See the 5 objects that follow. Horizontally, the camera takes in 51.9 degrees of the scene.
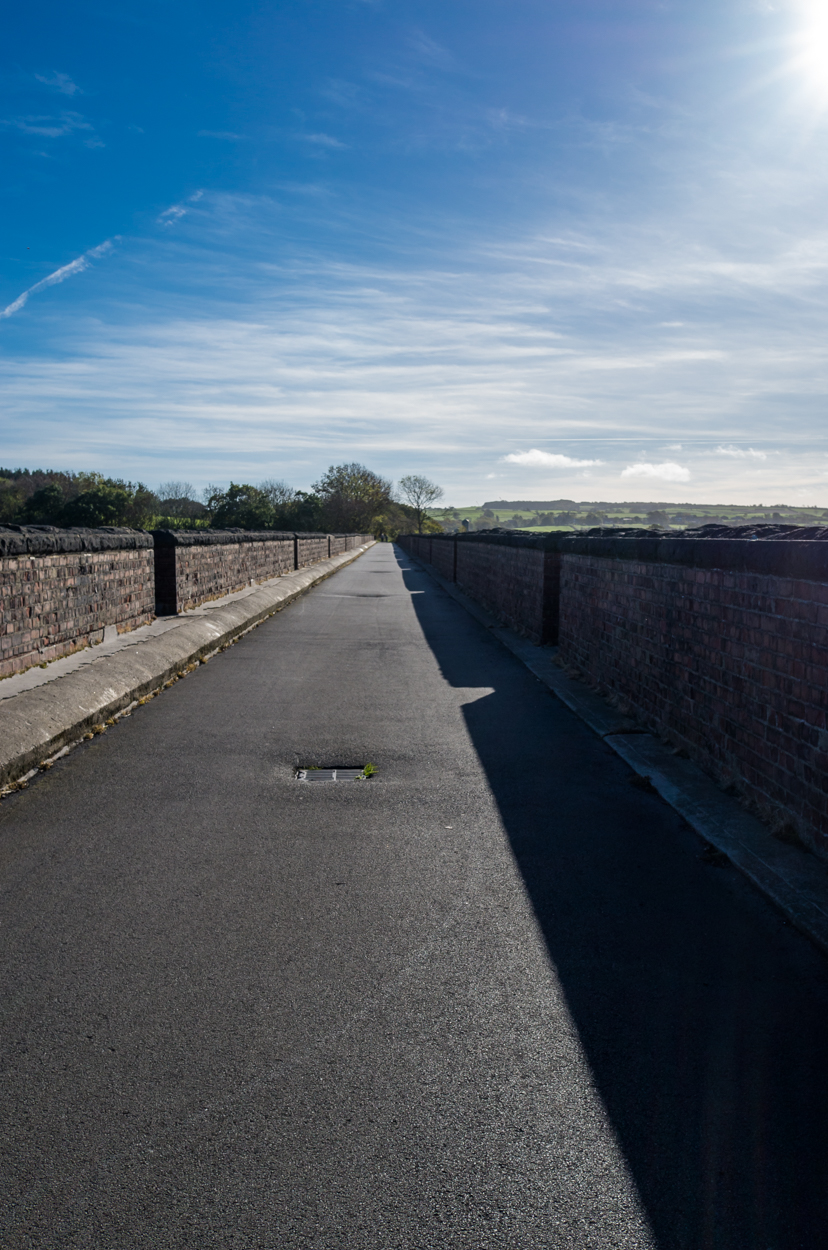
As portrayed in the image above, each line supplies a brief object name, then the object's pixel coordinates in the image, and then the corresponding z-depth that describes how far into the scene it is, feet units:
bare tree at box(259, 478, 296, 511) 380.50
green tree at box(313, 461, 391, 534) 367.66
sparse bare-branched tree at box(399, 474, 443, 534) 508.94
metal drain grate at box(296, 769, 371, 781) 18.78
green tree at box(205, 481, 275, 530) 330.95
